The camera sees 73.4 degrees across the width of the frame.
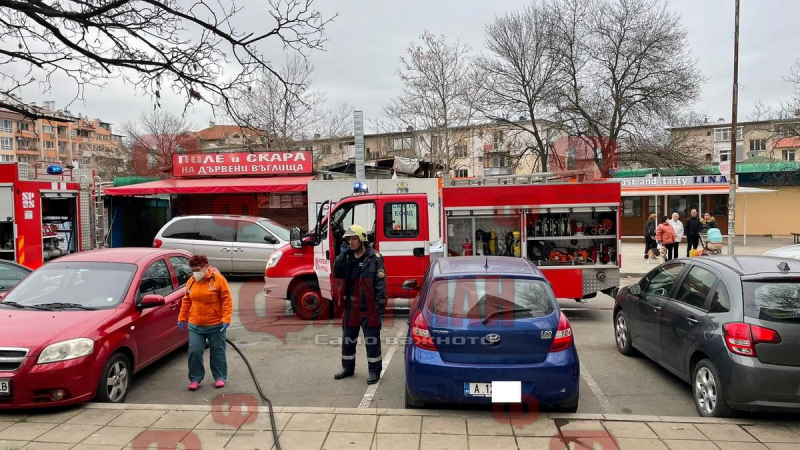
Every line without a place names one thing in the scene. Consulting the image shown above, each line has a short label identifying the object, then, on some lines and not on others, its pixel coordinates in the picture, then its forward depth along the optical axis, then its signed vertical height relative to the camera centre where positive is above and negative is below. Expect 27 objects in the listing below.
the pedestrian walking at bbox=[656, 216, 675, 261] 15.95 -0.82
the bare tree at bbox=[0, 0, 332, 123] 5.32 +1.79
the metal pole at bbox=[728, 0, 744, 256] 16.20 +1.42
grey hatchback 4.47 -1.14
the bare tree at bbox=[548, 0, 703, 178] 26.94 +6.65
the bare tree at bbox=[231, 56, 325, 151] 30.69 +5.52
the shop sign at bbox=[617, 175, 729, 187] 25.55 +1.28
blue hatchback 4.58 -1.21
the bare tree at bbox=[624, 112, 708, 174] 27.47 +3.04
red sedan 4.77 -1.07
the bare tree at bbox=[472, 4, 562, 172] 28.78 +7.38
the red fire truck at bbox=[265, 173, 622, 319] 9.28 -0.40
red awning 18.28 +1.01
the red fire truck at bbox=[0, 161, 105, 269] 13.24 +0.17
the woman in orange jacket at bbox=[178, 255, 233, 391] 5.69 -1.02
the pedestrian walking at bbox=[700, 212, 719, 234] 16.72 -0.48
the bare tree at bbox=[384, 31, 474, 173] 29.48 +6.17
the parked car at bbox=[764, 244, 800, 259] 9.92 -0.89
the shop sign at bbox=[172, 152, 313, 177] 19.98 +1.93
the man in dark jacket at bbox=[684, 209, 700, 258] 16.91 -0.70
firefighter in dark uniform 5.95 -0.89
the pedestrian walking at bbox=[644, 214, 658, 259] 18.61 -0.92
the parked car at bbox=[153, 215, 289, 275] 14.58 -0.67
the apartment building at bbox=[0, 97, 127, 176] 52.28 +11.89
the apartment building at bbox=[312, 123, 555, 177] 31.05 +4.23
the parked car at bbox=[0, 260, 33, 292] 7.98 -0.84
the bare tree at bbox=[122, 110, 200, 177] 48.03 +6.50
